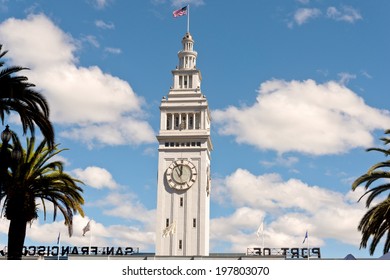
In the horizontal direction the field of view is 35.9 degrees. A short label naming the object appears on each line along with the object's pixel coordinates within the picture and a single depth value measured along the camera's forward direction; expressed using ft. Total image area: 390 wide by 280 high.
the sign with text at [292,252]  265.54
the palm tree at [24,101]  106.01
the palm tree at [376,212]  142.00
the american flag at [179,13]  304.71
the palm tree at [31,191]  131.13
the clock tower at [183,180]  304.71
